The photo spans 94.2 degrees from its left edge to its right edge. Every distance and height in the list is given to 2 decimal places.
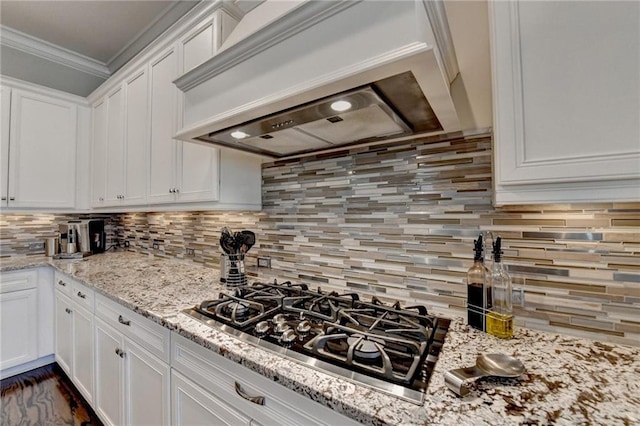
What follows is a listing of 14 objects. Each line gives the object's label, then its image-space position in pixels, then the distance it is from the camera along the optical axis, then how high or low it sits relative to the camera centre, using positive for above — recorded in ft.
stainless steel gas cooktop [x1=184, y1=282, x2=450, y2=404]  2.46 -1.23
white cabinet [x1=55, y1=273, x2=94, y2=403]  6.00 -2.57
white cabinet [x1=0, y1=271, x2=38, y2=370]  7.44 -2.57
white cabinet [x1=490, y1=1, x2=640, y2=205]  2.14 +0.92
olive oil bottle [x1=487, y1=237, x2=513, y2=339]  3.17 -0.82
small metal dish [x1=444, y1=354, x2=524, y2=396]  2.19 -1.18
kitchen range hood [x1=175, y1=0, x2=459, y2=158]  2.54 +1.43
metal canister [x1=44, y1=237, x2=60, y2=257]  8.88 -0.82
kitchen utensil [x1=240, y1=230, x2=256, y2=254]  5.55 -0.41
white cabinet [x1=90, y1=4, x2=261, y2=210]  5.48 +1.78
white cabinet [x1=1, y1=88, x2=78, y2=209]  8.18 +1.99
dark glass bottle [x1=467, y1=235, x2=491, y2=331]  3.29 -0.78
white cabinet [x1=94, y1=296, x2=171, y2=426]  4.11 -2.35
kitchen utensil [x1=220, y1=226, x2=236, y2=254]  5.48 -0.43
